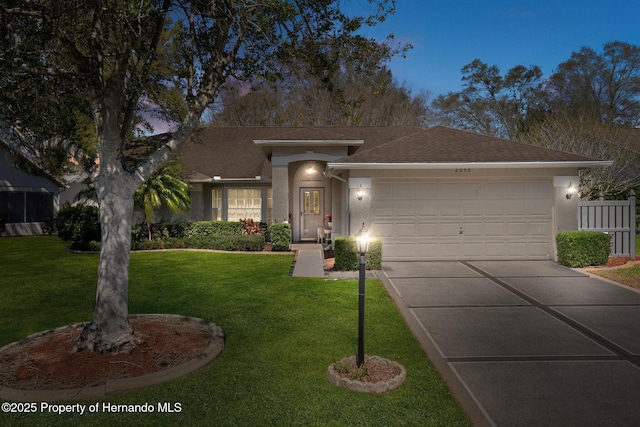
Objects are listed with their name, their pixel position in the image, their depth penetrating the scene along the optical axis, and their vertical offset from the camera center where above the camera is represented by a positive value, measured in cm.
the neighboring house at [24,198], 2109 +77
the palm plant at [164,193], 1523 +72
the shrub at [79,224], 1641 -46
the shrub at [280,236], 1477 -85
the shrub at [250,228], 1745 -67
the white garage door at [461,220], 1244 -25
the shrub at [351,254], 1104 -112
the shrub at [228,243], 1501 -112
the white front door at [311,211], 1759 +3
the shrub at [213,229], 1703 -68
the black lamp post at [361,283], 468 -83
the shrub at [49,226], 2250 -73
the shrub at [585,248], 1136 -99
